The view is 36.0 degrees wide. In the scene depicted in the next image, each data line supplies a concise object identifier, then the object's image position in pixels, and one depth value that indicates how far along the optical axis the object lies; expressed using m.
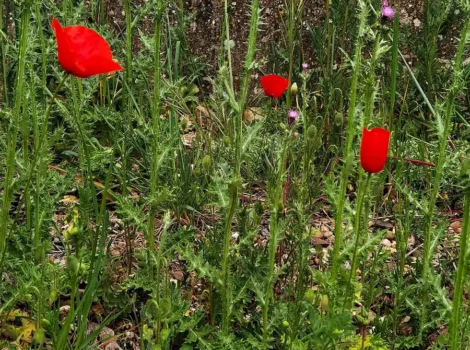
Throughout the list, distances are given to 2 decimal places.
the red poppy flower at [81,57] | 1.56
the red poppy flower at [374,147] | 1.69
